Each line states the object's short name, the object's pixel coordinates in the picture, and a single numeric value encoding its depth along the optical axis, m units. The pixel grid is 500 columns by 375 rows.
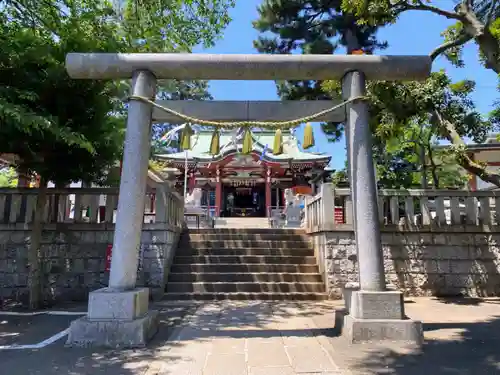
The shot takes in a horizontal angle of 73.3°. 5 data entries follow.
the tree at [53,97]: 4.99
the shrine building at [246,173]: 17.42
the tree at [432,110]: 6.73
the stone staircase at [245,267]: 6.96
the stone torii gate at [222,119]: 3.90
